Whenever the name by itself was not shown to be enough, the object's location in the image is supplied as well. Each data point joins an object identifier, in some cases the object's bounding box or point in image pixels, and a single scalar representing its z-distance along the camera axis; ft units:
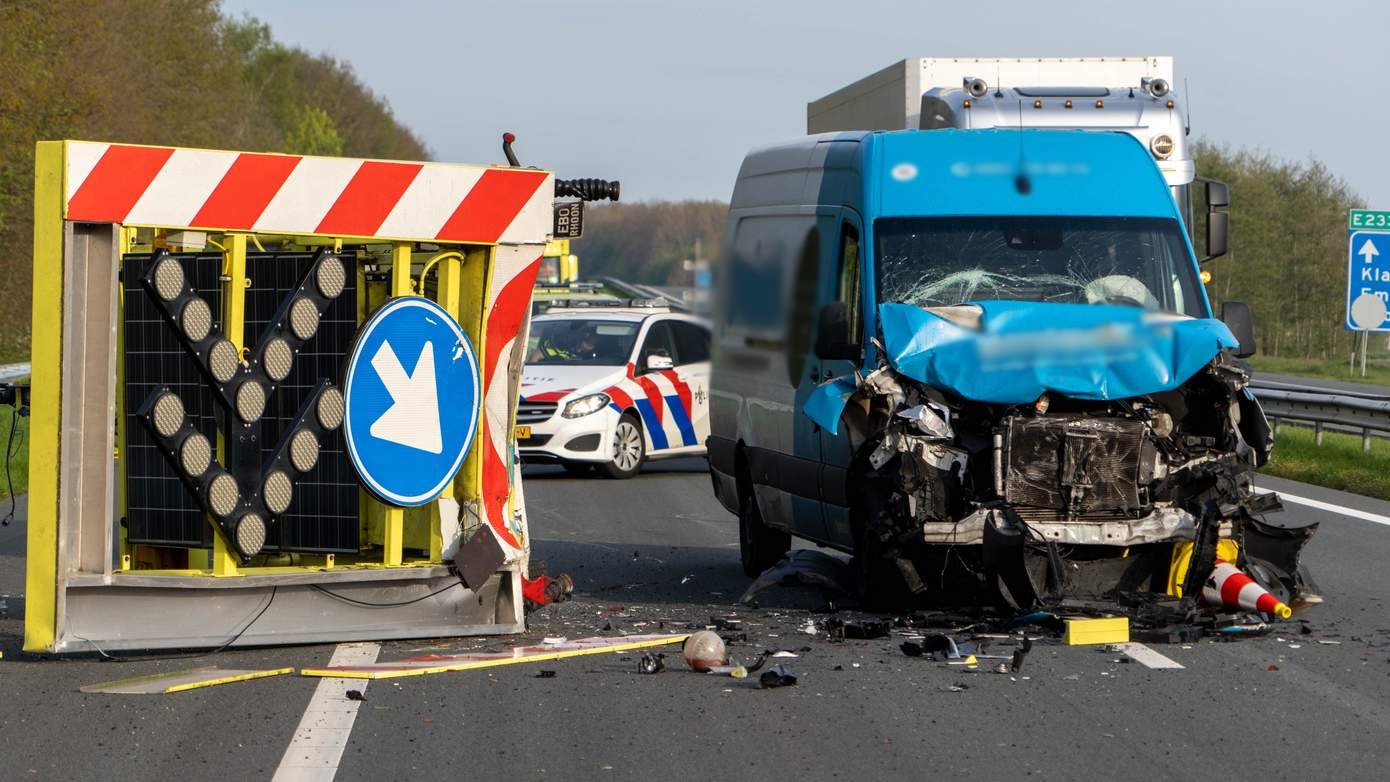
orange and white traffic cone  56.70
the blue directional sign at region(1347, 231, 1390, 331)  138.62
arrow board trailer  49.03
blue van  55.06
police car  120.06
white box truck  105.91
